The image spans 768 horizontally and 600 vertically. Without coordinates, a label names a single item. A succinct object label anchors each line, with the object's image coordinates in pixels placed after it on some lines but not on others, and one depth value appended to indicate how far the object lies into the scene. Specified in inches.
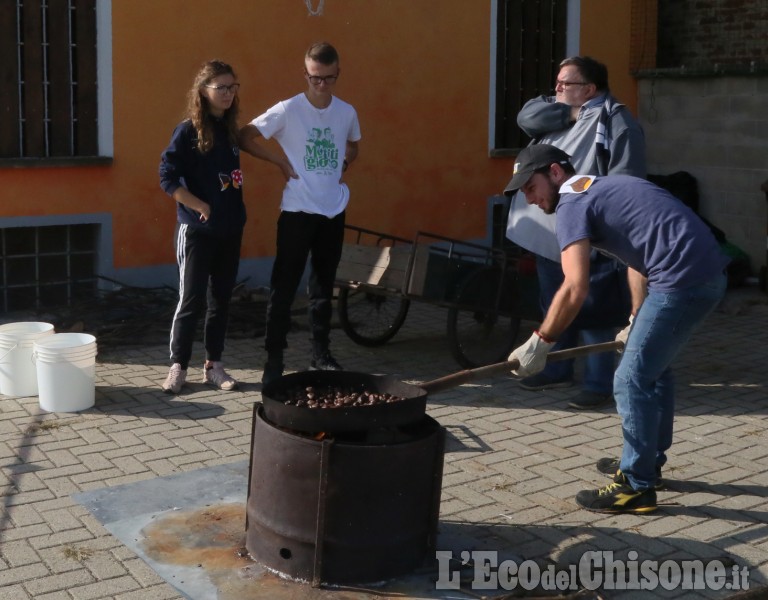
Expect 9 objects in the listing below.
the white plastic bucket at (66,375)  259.6
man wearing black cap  191.0
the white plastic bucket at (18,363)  271.6
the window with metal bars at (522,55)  468.8
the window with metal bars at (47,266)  366.0
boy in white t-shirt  280.4
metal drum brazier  170.1
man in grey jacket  269.0
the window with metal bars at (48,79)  347.6
